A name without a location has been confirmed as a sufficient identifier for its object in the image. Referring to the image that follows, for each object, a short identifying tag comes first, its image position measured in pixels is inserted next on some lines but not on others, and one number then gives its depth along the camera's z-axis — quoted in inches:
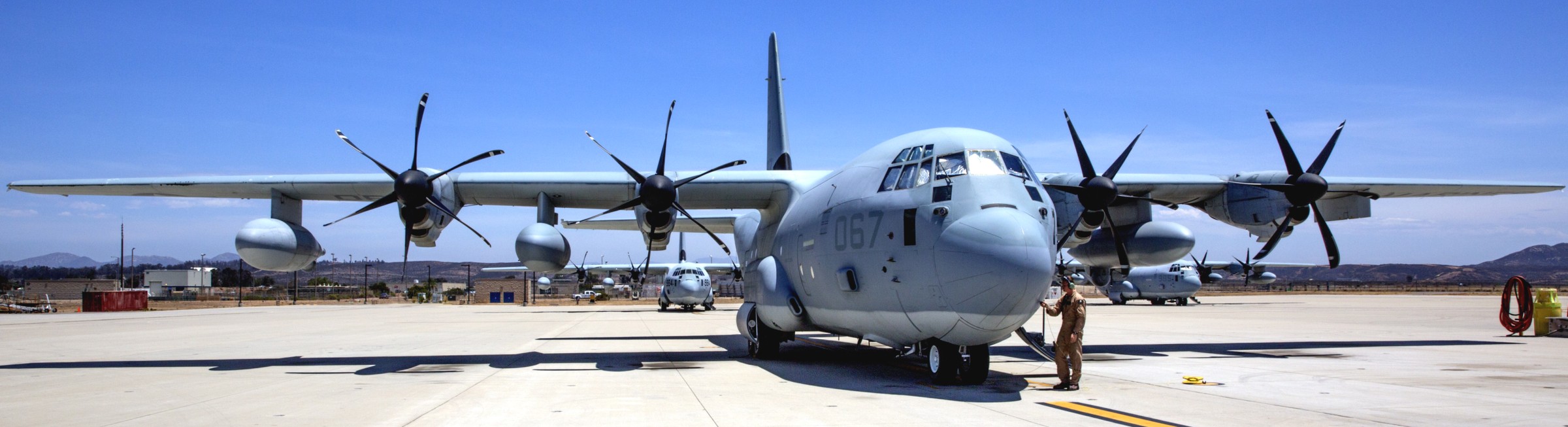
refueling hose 839.1
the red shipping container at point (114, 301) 2084.2
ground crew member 418.9
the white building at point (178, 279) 4170.8
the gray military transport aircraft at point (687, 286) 1833.2
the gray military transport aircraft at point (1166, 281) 2034.9
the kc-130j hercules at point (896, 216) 408.5
